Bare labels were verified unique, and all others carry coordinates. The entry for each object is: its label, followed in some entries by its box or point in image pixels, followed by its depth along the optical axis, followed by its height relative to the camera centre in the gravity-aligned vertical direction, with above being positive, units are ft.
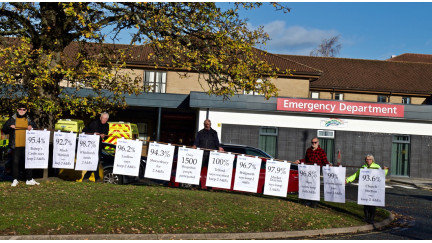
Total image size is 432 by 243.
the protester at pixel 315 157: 43.39 -0.96
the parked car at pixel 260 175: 49.14 -2.95
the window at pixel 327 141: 99.40 +0.94
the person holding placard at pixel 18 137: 40.73 -0.57
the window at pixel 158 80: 128.77 +14.46
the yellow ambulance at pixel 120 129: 96.16 +1.16
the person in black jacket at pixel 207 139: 47.44 +0.05
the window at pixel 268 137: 99.19 +1.07
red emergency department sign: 97.30 +7.42
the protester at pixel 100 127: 45.19 +0.67
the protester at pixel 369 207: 38.99 -4.49
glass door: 99.45 -0.90
